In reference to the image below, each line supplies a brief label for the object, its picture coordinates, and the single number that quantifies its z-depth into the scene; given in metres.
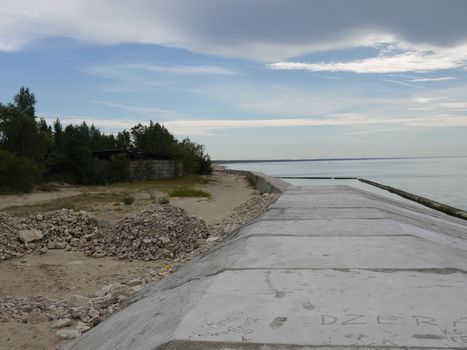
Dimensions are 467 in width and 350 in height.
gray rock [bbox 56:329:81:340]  5.64
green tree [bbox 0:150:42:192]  29.73
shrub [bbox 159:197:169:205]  21.82
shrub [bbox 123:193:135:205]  22.40
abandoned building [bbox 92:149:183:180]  43.52
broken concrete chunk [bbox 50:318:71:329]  6.03
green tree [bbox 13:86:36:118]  53.34
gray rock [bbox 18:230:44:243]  12.04
